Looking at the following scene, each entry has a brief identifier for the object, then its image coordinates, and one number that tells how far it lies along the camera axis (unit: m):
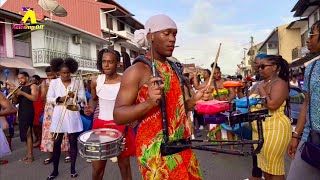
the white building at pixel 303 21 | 25.48
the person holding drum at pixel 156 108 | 2.15
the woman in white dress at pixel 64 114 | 5.19
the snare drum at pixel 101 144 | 2.62
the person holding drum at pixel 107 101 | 3.90
